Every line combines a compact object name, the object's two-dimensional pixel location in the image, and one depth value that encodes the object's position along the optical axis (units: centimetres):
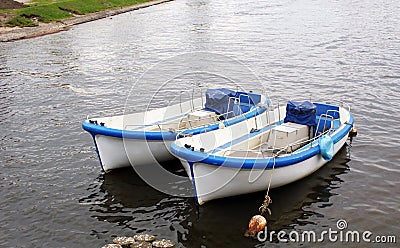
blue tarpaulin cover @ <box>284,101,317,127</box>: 1704
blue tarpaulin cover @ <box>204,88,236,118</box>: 1869
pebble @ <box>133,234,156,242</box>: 1266
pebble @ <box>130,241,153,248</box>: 1230
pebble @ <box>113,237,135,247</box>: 1246
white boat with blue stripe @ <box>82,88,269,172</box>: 1588
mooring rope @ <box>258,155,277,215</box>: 1366
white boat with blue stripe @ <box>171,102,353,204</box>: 1352
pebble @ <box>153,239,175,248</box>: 1241
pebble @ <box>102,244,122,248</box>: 1231
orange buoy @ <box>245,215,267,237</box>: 1289
